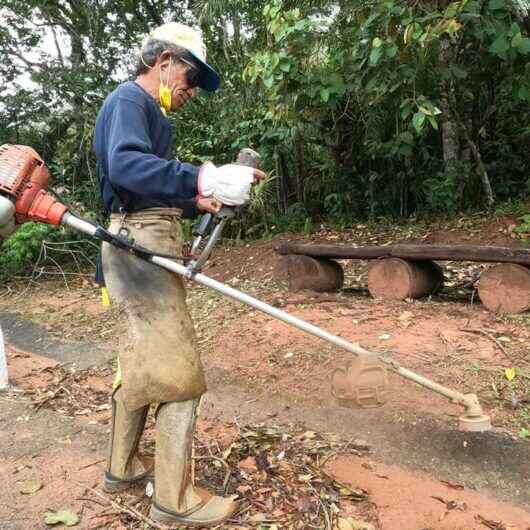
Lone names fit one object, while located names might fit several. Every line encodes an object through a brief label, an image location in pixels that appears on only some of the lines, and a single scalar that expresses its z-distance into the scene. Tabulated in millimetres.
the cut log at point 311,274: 5914
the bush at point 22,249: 8367
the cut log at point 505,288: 4637
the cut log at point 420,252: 4598
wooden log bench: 4656
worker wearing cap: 2271
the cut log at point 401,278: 5312
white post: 4301
